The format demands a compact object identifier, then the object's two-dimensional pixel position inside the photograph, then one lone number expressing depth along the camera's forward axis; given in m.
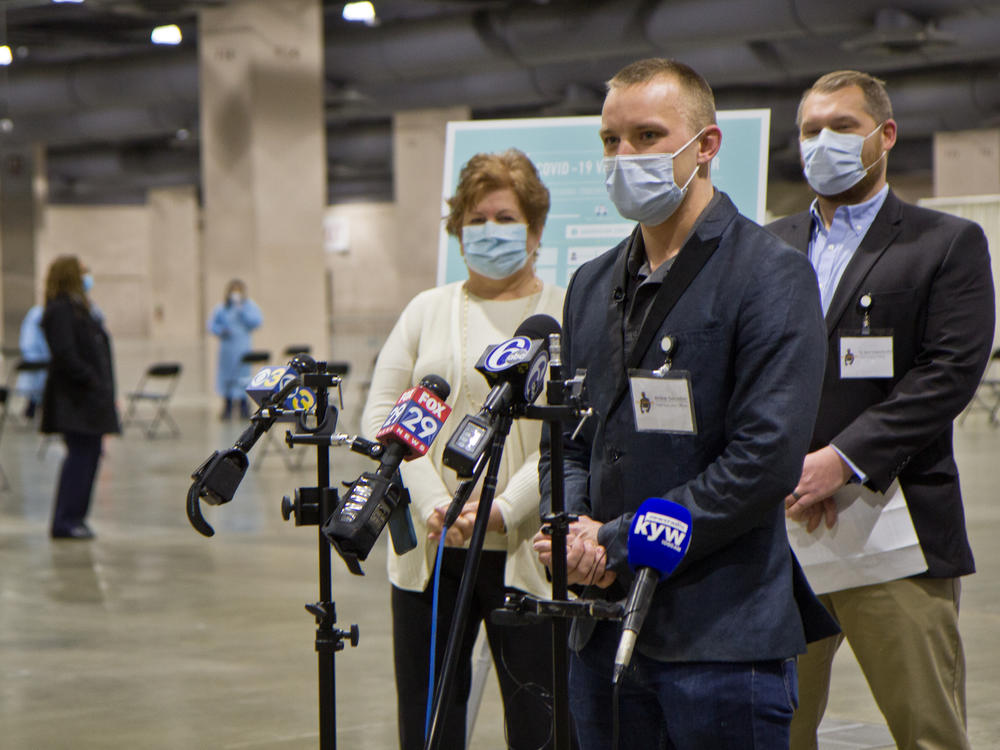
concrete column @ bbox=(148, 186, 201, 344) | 32.94
